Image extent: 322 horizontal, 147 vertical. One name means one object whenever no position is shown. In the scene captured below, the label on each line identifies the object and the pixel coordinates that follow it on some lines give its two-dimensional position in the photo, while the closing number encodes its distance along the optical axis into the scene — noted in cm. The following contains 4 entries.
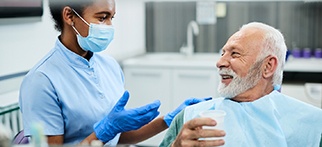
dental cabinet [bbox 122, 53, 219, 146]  330
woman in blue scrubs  122
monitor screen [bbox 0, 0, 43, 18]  133
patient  138
